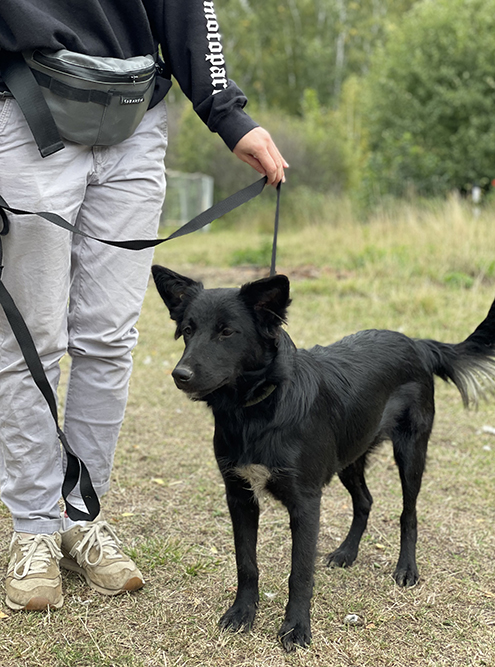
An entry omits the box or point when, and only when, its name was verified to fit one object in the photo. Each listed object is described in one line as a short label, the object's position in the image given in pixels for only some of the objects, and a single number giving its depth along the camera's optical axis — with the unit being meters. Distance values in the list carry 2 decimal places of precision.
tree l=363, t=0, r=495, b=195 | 15.61
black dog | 2.22
